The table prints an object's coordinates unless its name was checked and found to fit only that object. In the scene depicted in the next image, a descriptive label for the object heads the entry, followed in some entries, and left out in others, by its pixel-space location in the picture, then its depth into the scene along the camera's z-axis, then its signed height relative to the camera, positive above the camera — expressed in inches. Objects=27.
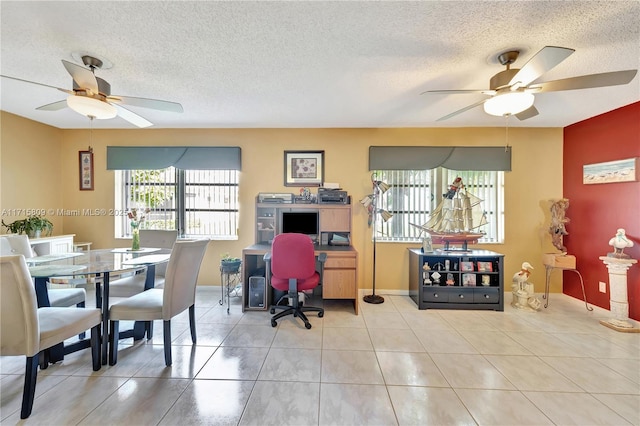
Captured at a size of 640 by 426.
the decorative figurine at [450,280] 131.2 -34.9
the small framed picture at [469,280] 130.3 -34.6
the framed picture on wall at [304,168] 151.6 +26.3
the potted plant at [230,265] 130.3 -27.4
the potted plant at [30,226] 126.5 -6.9
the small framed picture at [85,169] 156.0 +26.3
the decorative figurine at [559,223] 136.3 -5.8
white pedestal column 106.3 -34.3
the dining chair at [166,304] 79.7 -29.2
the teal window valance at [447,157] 146.0 +31.5
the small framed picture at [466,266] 130.8 -27.6
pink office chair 105.3 -20.6
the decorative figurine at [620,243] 107.5 -13.0
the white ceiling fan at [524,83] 64.1 +36.2
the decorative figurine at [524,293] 128.6 -41.3
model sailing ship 138.6 -3.8
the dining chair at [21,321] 58.5 -25.6
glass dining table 73.5 -16.9
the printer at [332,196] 141.3 +8.9
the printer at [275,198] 142.1 +7.9
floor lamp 140.1 +1.2
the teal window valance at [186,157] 151.4 +32.5
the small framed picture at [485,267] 130.2 -27.9
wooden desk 123.6 -29.9
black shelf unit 128.9 -35.1
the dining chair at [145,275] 100.0 -26.7
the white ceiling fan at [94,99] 71.5 +36.2
